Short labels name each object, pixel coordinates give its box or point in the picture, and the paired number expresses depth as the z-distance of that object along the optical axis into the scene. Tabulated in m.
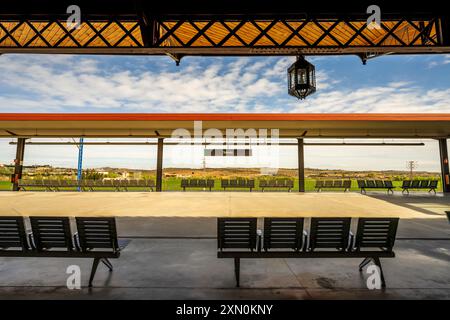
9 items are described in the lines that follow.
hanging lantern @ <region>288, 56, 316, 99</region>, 4.94
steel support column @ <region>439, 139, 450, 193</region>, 15.95
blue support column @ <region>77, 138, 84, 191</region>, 18.66
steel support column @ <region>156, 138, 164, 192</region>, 16.41
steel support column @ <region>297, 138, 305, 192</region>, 16.30
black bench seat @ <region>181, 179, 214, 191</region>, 16.98
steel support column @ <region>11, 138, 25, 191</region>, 16.57
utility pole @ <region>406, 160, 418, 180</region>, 25.05
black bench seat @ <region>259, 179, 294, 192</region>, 16.81
